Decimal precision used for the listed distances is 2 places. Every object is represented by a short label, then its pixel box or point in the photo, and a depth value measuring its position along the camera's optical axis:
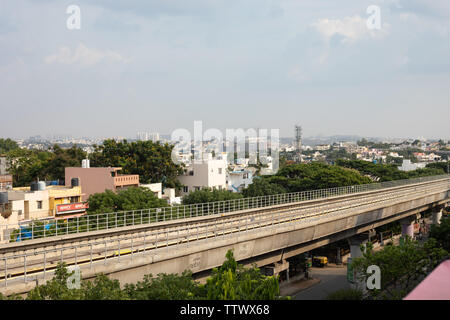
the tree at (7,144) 152.89
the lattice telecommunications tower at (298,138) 163.20
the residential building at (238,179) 69.68
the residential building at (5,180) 57.31
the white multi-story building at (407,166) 114.94
